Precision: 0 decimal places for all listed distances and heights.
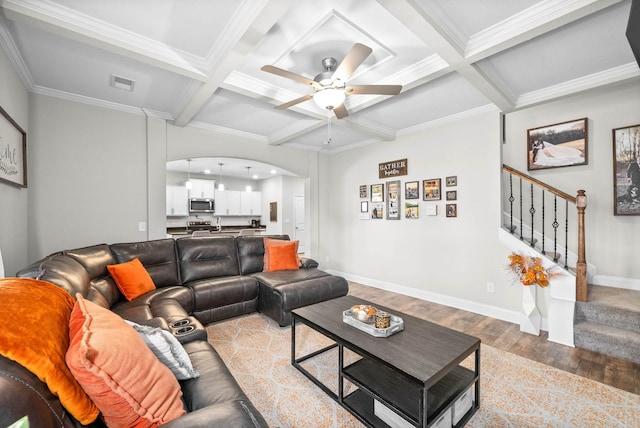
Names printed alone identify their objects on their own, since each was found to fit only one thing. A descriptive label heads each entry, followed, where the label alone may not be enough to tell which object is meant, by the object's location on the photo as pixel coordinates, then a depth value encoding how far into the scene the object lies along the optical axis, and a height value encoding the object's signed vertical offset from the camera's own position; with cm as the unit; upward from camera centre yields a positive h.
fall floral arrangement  287 -63
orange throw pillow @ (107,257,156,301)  263 -62
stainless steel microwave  795 +26
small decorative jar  181 -71
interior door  905 -12
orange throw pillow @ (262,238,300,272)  383 -60
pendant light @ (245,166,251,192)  776 +111
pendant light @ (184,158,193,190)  719 +102
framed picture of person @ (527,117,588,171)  319 +80
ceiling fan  209 +107
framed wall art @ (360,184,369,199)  504 +38
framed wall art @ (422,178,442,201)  402 +34
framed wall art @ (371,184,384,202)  476 +35
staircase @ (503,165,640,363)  247 -87
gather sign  444 +74
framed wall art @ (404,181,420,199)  427 +36
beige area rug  172 -128
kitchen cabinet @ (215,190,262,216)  855 +36
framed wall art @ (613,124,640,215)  288 +43
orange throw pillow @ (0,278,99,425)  74 -36
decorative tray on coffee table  179 -76
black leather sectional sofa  74 -72
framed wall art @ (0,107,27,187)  221 +56
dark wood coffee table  145 -98
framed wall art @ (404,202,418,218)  428 +4
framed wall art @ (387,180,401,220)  451 +21
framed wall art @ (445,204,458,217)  384 +3
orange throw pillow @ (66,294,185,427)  84 -52
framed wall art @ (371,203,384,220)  478 +3
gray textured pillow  121 -62
